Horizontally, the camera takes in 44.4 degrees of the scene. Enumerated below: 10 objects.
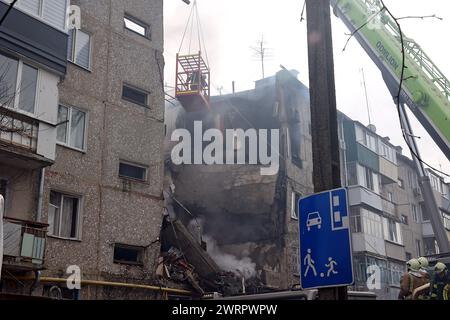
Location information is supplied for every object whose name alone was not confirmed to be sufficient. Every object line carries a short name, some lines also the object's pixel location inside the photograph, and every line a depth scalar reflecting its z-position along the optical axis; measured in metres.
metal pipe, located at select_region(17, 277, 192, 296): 16.41
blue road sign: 5.28
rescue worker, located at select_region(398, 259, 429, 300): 10.00
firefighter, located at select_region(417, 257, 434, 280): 10.31
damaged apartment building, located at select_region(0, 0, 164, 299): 15.71
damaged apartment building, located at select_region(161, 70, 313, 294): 27.95
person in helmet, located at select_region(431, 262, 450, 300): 9.98
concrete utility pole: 6.03
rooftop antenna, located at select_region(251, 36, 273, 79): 42.97
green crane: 16.41
